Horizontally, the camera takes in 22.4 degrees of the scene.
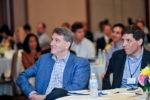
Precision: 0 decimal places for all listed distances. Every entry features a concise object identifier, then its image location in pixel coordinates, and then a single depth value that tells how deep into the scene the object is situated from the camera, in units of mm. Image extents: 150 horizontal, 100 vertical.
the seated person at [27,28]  12577
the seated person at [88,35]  12224
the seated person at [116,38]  6254
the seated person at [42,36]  11485
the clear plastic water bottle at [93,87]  3144
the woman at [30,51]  7044
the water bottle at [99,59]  6954
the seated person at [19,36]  11083
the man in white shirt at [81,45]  7617
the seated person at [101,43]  9562
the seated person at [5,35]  12011
